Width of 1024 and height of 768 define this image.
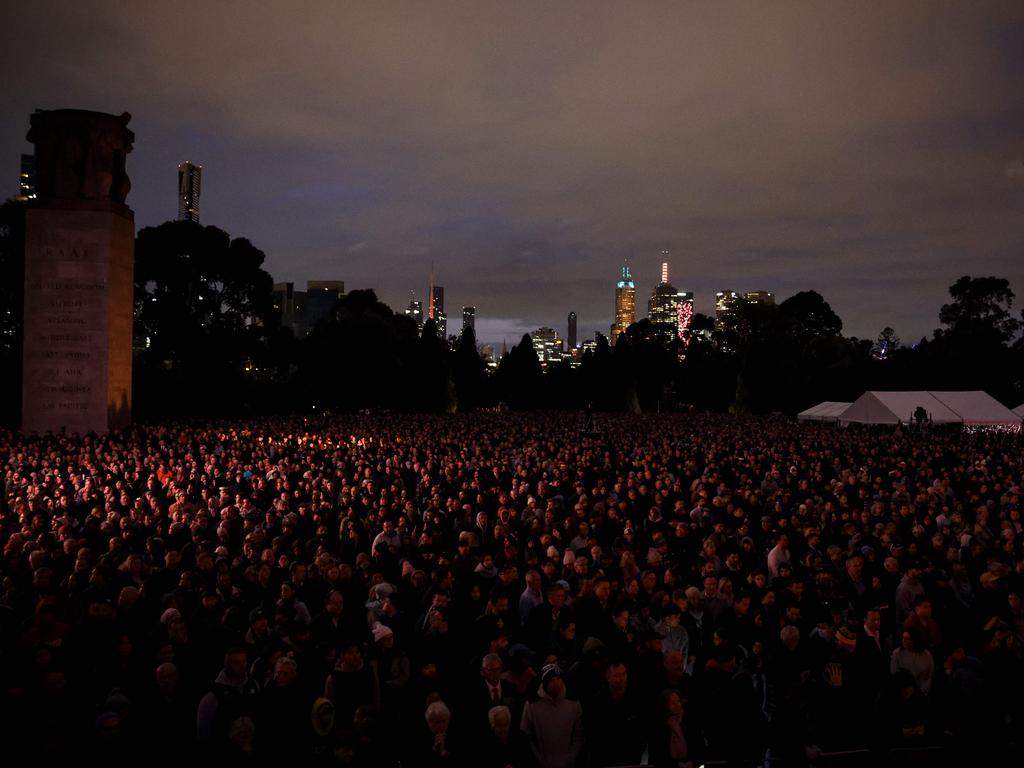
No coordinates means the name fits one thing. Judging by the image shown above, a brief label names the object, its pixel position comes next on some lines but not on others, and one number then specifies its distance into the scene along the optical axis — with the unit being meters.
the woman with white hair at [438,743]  4.69
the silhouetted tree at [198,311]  38.84
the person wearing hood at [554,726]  4.95
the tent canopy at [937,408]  29.72
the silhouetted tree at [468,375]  60.38
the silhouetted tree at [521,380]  63.00
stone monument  23.83
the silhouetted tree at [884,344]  78.99
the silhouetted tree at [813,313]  83.62
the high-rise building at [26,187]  183.44
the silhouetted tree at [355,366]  45.66
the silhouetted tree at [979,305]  60.66
